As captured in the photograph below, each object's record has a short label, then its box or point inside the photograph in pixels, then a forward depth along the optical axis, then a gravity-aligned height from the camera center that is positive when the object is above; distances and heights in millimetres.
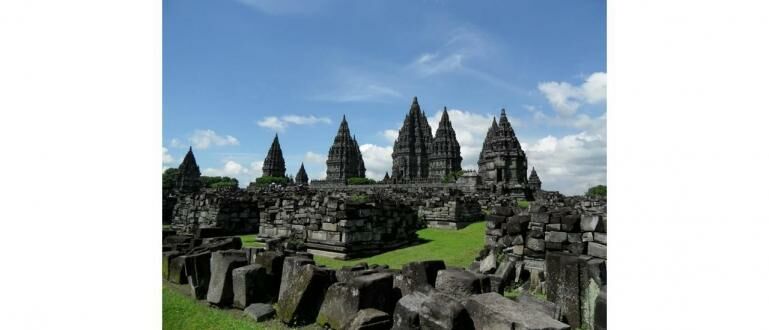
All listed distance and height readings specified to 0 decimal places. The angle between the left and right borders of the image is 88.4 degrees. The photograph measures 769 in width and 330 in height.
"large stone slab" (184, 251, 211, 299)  5148 -1319
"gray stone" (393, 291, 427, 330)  2998 -1071
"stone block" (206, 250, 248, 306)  4668 -1230
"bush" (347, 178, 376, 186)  52541 -902
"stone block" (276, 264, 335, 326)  3906 -1235
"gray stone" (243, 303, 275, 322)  4074 -1438
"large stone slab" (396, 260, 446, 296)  4082 -1062
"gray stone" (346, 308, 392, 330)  3248 -1218
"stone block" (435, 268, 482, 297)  3762 -1058
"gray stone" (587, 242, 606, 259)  5500 -1102
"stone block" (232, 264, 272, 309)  4461 -1272
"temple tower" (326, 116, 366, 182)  62344 +2643
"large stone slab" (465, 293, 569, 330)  2492 -944
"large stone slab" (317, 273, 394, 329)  3518 -1133
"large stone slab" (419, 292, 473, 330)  2779 -1010
